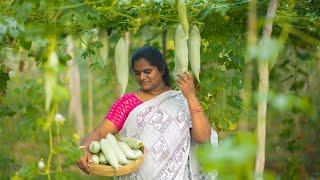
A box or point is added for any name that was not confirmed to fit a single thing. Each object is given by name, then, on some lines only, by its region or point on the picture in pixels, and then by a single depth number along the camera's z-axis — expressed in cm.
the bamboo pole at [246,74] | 244
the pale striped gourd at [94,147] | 375
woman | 412
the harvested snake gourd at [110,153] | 367
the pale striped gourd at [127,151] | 379
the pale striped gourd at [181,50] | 379
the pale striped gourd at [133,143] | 389
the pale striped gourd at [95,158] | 371
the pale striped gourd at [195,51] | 388
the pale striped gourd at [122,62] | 407
